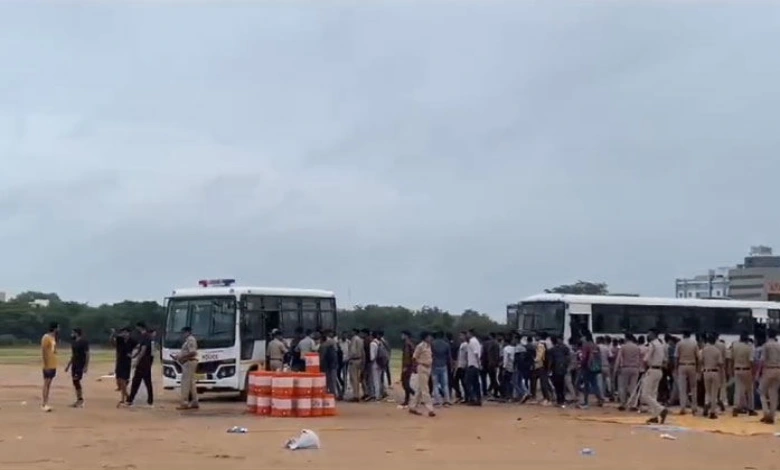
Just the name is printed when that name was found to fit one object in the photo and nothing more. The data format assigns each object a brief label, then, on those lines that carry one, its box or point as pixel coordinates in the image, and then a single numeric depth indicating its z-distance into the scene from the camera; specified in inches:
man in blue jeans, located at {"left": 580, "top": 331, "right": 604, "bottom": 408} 1009.5
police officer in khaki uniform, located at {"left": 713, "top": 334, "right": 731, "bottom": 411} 889.8
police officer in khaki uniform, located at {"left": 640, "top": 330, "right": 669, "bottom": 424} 816.9
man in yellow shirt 863.1
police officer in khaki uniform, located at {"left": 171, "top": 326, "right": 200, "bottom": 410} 880.3
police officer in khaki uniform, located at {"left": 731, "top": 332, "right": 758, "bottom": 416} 888.3
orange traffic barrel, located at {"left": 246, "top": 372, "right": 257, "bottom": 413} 869.2
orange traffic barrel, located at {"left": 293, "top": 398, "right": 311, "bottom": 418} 850.1
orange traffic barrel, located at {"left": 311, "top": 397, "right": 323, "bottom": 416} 857.5
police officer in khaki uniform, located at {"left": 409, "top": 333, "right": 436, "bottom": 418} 884.6
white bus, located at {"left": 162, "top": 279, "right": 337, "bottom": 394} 964.6
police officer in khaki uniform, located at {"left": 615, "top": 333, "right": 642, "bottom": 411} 952.9
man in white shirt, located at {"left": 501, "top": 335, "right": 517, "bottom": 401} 1057.5
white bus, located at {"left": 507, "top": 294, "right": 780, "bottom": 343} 1300.4
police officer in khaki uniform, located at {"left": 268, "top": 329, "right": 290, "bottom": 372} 949.8
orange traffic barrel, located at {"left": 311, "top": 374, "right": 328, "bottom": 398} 860.5
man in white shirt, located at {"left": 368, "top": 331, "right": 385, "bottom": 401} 1048.8
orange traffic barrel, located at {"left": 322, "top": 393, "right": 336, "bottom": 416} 867.4
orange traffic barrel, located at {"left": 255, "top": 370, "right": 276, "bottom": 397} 856.3
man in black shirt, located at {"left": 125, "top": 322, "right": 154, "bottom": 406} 925.2
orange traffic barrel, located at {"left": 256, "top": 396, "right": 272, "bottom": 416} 855.7
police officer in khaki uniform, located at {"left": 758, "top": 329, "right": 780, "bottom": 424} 842.2
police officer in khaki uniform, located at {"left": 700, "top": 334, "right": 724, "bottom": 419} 868.6
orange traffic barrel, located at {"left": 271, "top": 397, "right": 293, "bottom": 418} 849.5
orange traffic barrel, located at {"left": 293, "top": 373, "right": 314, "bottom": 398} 853.8
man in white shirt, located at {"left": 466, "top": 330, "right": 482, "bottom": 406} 991.6
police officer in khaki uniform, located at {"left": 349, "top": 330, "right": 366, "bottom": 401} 1031.6
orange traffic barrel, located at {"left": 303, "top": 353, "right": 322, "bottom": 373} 897.5
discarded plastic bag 617.3
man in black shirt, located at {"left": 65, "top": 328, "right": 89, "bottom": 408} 900.0
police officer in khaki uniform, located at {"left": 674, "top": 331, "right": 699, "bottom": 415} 888.9
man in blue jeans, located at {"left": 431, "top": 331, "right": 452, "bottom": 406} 981.8
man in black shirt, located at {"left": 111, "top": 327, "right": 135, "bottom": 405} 922.7
